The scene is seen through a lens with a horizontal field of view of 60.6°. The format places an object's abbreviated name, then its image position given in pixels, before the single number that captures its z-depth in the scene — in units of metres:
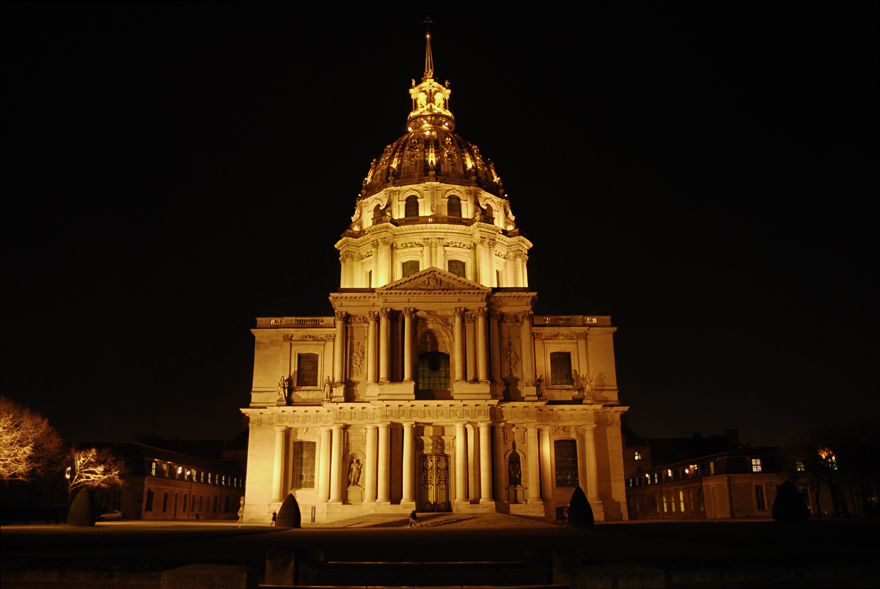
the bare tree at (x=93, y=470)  48.56
